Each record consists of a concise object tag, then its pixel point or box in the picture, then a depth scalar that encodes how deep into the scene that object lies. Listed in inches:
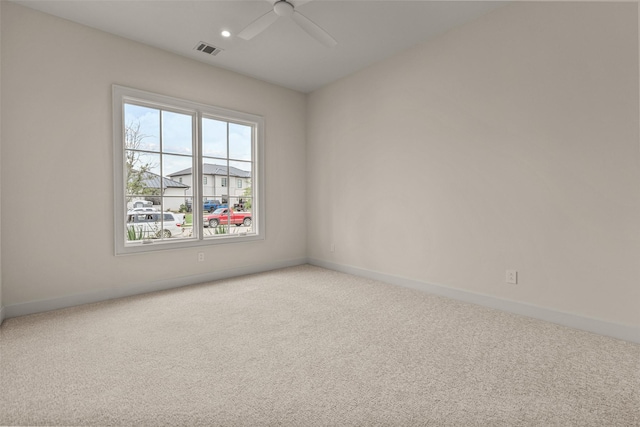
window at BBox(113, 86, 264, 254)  132.0
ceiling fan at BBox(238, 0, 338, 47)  97.2
